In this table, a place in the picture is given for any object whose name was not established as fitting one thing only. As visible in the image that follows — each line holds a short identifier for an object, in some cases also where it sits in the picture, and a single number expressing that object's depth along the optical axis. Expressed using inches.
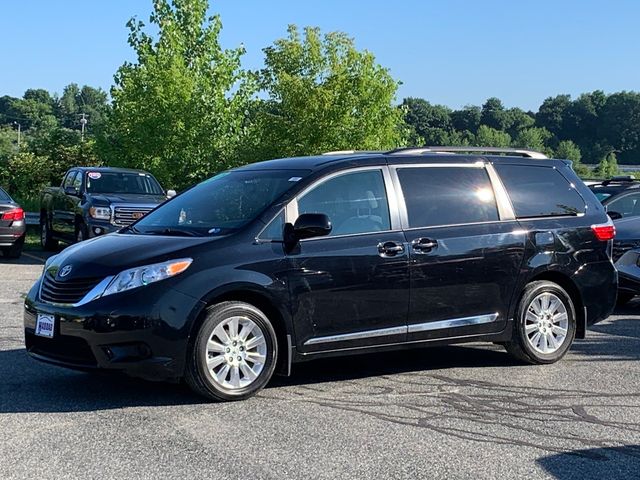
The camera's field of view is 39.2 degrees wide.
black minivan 241.6
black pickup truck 655.1
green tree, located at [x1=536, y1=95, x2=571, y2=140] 3498.5
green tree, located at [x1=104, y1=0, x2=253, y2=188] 1061.8
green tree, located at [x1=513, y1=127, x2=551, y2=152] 2812.5
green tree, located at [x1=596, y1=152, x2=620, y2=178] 2247.3
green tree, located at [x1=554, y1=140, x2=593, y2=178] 2911.9
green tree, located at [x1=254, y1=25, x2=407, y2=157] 1007.0
